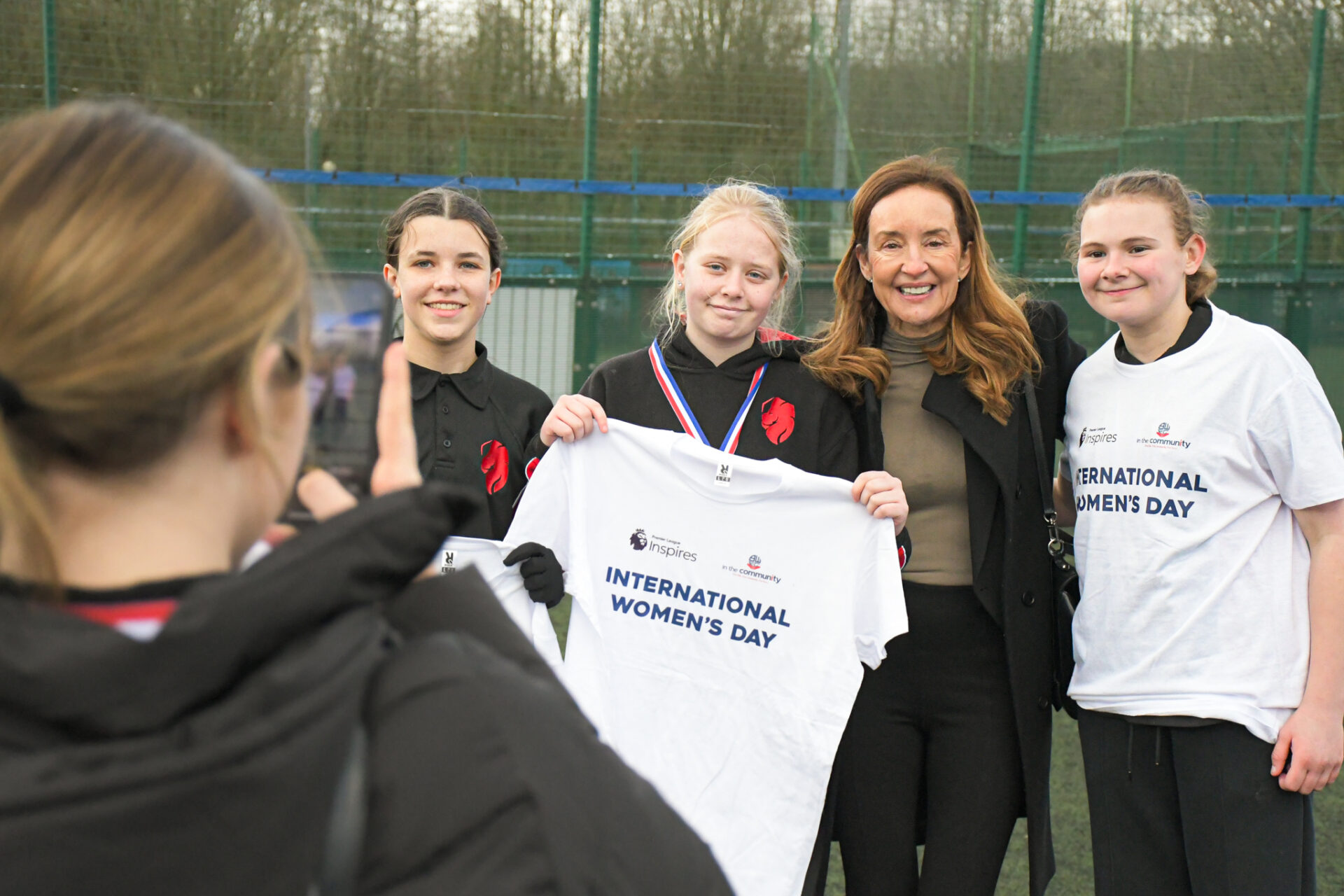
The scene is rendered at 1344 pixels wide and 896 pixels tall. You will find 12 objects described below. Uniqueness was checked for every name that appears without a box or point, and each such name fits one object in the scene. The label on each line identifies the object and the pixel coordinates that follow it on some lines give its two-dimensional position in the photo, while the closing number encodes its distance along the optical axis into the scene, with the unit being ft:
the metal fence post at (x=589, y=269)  24.75
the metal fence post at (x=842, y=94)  27.02
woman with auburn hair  8.13
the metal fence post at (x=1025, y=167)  26.11
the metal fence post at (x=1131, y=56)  28.07
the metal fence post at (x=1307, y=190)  27.02
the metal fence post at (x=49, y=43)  22.72
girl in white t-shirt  7.32
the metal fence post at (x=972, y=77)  27.27
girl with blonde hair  8.67
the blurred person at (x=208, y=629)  2.23
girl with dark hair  9.00
